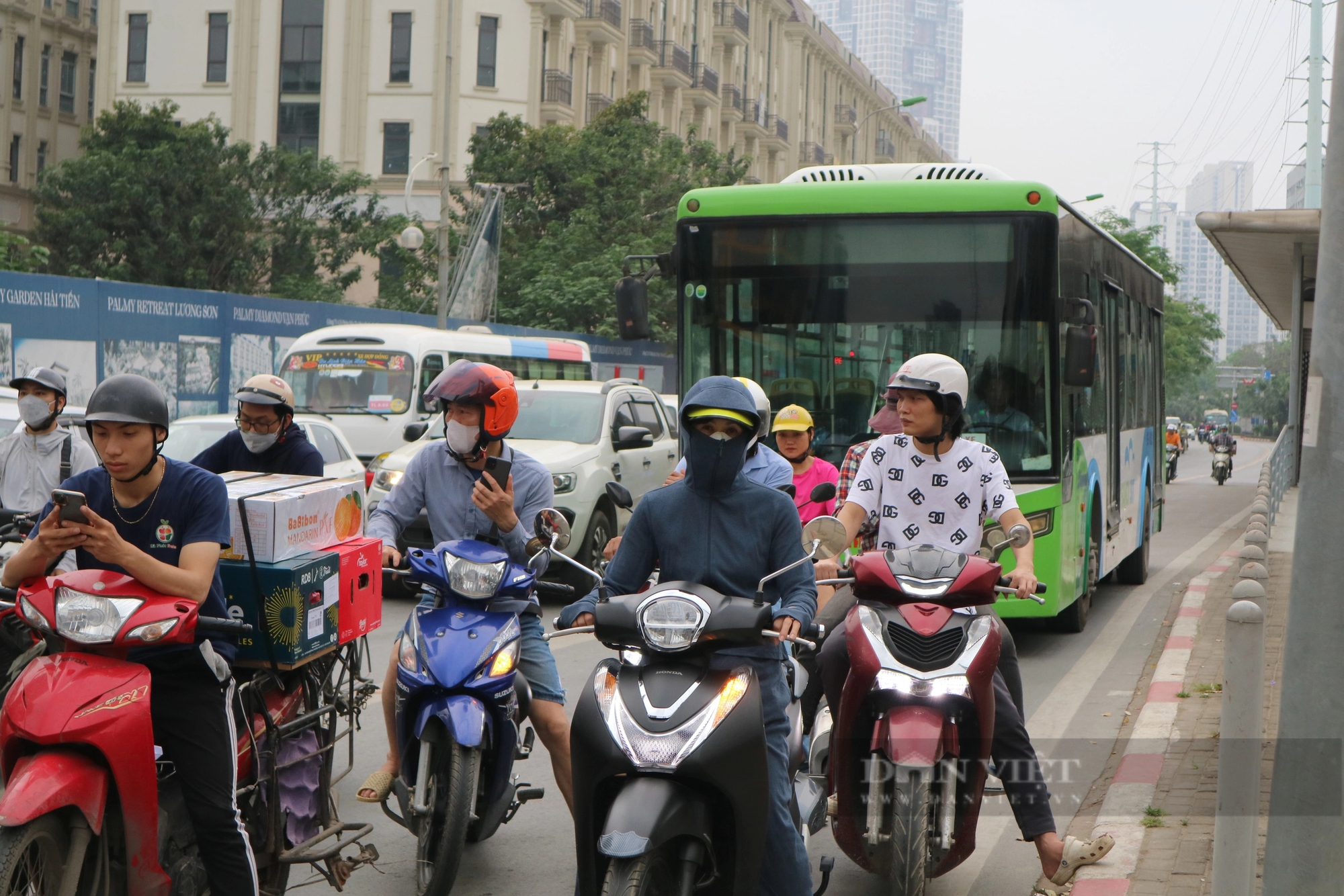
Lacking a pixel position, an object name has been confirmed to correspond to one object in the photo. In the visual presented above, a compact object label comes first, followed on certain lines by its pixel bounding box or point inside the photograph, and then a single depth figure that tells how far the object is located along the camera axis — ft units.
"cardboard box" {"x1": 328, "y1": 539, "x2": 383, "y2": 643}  16.20
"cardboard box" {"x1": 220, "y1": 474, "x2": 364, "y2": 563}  14.82
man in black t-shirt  12.32
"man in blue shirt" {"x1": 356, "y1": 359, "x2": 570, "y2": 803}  16.48
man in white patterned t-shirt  16.17
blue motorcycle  15.12
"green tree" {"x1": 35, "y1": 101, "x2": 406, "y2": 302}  120.78
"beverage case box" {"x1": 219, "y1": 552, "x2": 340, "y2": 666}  14.76
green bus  30.22
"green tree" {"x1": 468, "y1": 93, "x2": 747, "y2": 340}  119.55
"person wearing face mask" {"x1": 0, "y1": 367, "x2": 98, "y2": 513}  22.97
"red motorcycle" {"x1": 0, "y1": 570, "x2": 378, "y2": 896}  11.30
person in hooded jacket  12.77
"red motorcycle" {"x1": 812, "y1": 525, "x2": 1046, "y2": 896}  14.07
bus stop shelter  51.98
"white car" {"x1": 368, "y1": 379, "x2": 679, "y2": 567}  41.57
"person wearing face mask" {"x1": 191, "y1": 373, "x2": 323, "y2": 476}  19.81
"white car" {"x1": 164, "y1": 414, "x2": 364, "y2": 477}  39.99
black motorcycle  11.60
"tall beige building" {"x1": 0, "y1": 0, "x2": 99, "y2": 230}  156.56
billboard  58.44
